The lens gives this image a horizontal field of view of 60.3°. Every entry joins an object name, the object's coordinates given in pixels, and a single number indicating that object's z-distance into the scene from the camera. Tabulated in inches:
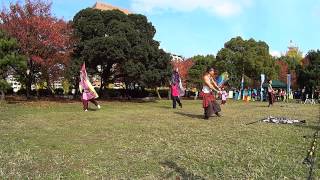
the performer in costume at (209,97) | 387.6
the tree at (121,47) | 783.2
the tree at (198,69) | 1693.5
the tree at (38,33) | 748.6
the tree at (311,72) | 1553.4
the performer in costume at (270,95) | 669.2
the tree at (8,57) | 663.4
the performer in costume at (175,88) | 574.6
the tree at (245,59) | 1457.4
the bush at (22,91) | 1149.8
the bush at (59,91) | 1267.6
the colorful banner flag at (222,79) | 583.0
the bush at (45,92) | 1138.4
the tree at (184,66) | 1841.6
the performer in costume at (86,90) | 527.3
